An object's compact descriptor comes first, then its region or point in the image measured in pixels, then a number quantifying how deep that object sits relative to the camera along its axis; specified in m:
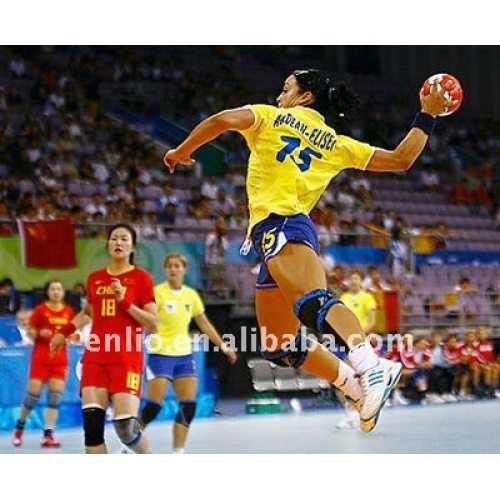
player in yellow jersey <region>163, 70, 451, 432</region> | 5.40
